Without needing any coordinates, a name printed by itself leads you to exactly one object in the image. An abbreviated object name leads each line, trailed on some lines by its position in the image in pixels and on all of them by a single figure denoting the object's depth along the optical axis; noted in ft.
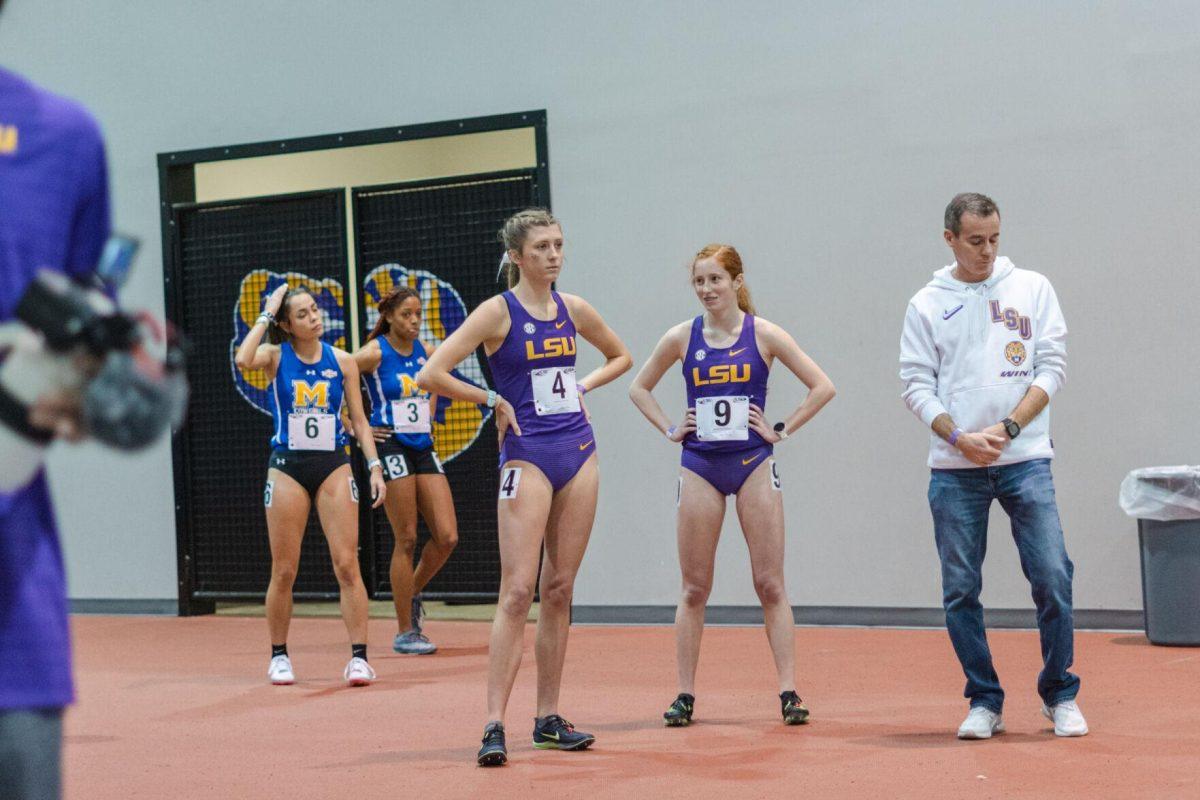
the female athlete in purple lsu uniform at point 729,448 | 33.14
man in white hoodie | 29.27
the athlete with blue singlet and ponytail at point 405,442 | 46.88
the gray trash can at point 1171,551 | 42.04
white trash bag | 42.14
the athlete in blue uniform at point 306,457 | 40.73
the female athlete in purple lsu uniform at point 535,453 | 29.27
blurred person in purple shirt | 9.34
